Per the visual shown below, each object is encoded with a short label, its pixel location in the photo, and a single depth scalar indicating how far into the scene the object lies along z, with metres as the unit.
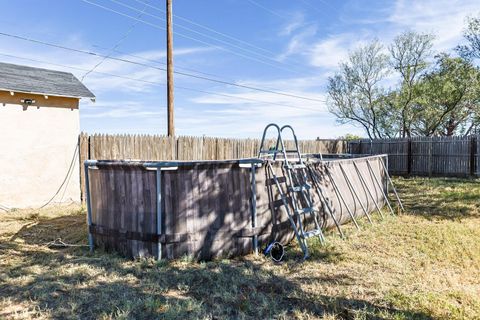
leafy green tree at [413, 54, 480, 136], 17.97
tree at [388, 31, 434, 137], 21.66
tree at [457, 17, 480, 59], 14.46
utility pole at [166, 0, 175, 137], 10.58
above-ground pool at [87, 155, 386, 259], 4.54
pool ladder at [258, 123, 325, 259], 4.89
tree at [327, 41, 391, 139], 23.37
